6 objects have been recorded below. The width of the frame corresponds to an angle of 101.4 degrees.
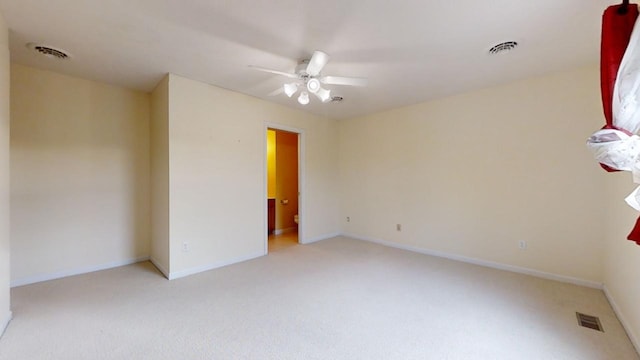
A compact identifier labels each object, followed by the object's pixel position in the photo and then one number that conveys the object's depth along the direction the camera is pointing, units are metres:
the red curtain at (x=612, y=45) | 1.44
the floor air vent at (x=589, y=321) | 2.13
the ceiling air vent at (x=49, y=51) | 2.49
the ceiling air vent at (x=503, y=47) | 2.44
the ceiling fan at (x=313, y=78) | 2.47
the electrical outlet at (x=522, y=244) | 3.31
